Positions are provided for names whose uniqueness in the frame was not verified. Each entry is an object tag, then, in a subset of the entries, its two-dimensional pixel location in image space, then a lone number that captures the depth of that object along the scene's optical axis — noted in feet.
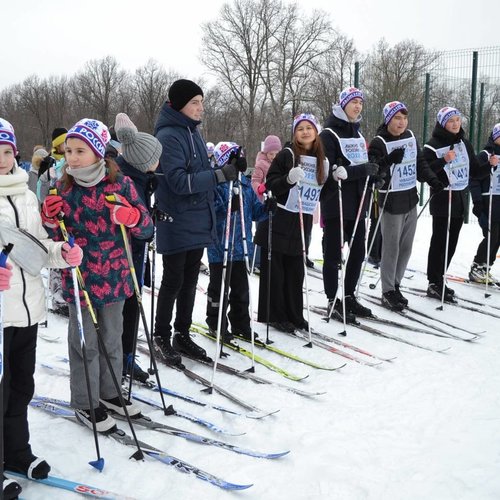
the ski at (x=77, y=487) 8.04
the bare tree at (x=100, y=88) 136.56
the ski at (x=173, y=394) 11.25
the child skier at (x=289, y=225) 15.64
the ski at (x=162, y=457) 8.53
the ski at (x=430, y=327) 16.26
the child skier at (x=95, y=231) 9.28
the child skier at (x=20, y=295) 7.86
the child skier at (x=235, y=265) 15.47
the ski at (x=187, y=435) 9.50
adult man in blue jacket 12.39
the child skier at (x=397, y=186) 18.01
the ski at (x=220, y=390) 11.28
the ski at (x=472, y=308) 18.42
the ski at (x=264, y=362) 13.19
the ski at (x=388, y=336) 15.23
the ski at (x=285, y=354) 13.81
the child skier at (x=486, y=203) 21.40
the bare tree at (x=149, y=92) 126.73
